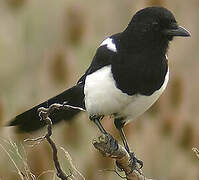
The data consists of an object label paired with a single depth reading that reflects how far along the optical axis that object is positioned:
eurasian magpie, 7.72
